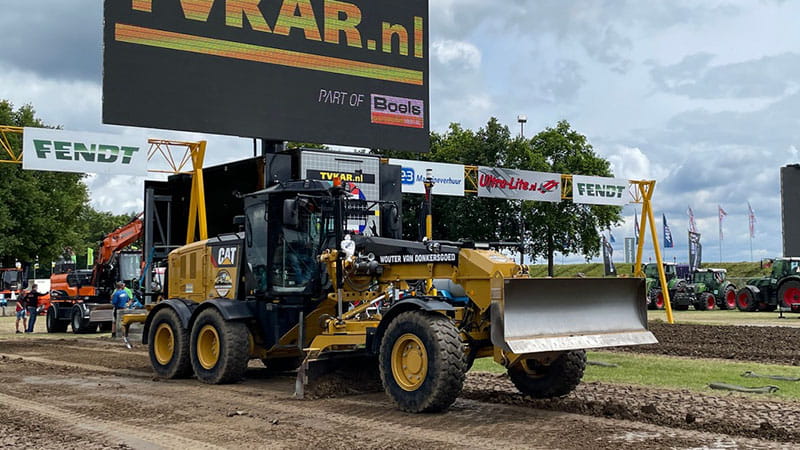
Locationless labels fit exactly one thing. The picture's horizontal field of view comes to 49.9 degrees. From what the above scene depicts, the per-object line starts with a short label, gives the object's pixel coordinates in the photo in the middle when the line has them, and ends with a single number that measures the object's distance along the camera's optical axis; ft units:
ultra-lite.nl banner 86.74
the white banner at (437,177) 80.48
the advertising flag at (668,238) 183.21
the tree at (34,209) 158.10
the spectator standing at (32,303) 87.71
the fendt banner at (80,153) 62.75
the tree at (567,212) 134.92
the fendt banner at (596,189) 91.61
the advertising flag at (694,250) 145.69
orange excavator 84.53
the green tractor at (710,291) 123.03
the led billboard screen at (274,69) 61.98
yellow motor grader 29.68
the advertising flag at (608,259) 107.57
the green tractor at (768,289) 110.63
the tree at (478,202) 126.31
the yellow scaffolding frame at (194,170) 59.26
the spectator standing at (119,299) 76.48
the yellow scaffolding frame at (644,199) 83.57
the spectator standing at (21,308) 89.15
